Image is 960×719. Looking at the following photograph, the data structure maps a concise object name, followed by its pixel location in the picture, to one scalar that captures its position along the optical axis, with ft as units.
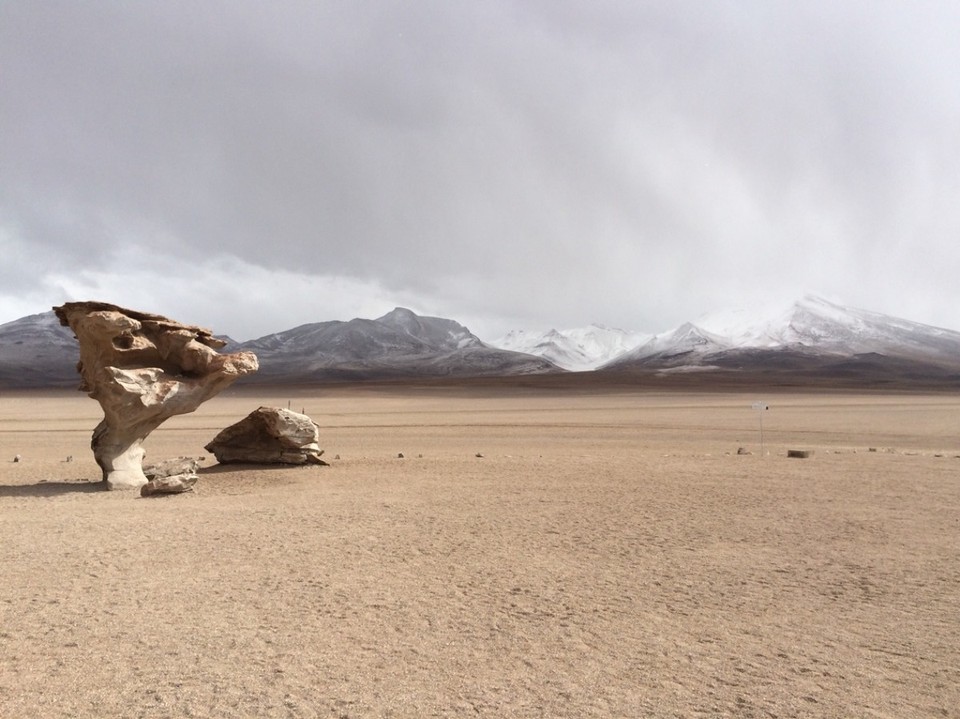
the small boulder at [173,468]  47.37
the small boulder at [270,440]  56.75
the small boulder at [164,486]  43.19
